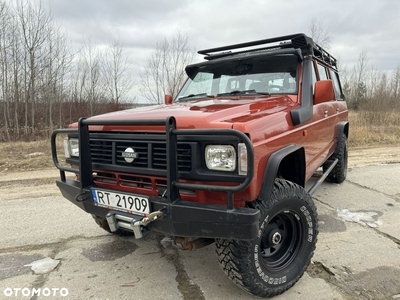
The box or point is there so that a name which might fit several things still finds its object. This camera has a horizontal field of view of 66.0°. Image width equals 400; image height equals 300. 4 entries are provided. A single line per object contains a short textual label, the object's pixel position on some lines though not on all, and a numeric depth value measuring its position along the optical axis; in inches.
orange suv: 78.6
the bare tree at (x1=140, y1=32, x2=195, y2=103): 665.0
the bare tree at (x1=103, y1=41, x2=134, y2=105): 789.2
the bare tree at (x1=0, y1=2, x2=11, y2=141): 530.6
